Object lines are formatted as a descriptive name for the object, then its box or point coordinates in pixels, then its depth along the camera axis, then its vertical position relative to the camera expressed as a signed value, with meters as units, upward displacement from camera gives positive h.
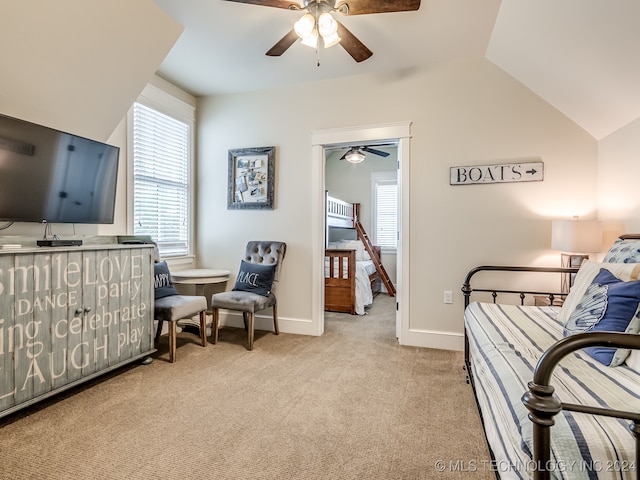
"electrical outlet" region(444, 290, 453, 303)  3.21 -0.49
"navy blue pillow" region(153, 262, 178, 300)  3.06 -0.38
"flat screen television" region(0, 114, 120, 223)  2.05 +0.44
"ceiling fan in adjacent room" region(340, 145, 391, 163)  5.53 +1.51
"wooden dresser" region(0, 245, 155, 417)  1.87 -0.50
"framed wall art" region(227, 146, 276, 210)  3.77 +0.73
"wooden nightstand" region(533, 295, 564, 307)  2.76 -0.46
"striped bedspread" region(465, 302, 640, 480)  0.87 -0.51
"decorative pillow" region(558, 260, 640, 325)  1.68 -0.16
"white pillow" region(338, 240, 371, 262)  5.97 -0.06
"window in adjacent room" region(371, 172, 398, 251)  6.64 +0.71
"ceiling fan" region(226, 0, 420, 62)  1.96 +1.40
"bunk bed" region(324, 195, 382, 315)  4.69 -0.54
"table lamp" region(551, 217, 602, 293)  2.46 +0.08
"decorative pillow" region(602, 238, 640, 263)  1.83 -0.03
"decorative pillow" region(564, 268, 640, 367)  1.37 -0.29
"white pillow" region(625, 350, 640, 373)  1.30 -0.45
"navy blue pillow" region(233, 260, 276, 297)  3.44 -0.38
